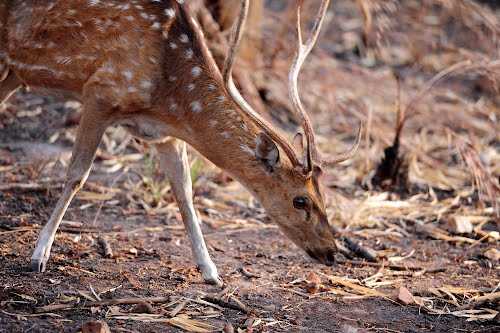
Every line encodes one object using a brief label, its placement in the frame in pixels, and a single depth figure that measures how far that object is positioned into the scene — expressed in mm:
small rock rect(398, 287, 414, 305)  10469
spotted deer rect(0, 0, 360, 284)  10266
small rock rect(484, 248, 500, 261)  12602
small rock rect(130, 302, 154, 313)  9156
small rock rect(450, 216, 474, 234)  13719
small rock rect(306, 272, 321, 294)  10641
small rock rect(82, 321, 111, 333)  8141
